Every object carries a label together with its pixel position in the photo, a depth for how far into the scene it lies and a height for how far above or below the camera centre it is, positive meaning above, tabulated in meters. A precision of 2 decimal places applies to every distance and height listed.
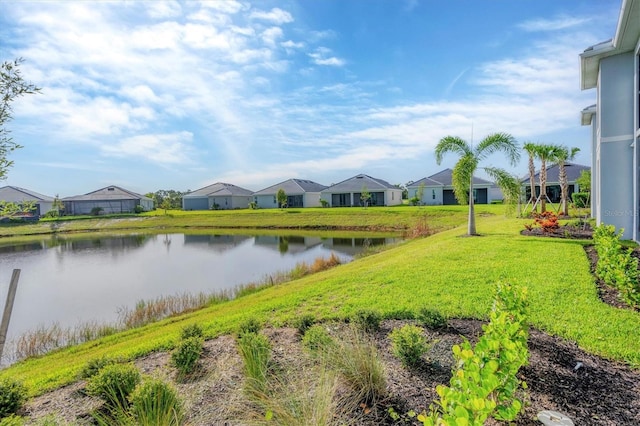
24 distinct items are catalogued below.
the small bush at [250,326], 4.90 -1.70
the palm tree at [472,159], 13.84 +1.43
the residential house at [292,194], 49.22 +0.93
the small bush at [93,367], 4.01 -1.79
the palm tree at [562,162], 18.56 +1.63
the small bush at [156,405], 2.86 -1.64
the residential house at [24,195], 53.31 +2.11
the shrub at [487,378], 1.91 -1.07
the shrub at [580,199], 20.94 -0.39
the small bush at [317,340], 3.98 -1.60
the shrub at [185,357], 4.06 -1.73
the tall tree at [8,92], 3.78 +1.26
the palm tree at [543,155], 18.53 +1.99
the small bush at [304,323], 4.98 -1.69
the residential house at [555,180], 33.19 +1.24
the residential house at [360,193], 44.44 +0.80
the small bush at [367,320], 4.85 -1.63
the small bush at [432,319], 4.74 -1.61
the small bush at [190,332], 5.01 -1.79
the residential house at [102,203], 55.94 +0.55
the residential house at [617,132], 10.38 +1.72
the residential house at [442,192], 40.69 +0.49
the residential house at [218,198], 54.94 +0.79
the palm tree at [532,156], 19.28 +2.09
